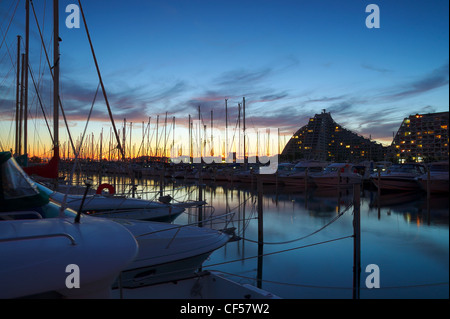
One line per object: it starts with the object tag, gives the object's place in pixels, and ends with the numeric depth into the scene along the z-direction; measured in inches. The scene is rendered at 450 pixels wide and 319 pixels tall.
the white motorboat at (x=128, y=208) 469.4
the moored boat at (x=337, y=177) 1508.4
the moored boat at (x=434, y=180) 1115.3
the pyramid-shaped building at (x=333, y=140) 7086.6
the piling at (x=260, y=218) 473.4
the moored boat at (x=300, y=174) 1681.8
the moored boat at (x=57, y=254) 109.3
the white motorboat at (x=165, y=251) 275.4
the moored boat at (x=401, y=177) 1284.4
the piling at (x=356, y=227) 356.2
